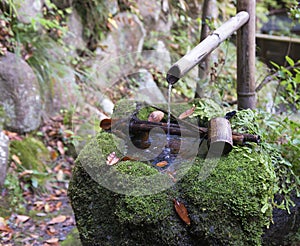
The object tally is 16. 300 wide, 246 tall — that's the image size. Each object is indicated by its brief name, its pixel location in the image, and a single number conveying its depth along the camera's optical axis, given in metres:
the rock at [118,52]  5.35
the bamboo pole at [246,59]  2.61
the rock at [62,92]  4.53
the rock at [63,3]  4.96
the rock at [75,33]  5.10
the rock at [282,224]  2.31
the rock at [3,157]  3.28
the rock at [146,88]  5.46
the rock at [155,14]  6.25
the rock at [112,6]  5.48
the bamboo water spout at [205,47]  1.89
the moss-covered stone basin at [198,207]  1.79
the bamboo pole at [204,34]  3.39
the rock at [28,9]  4.29
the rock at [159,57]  5.97
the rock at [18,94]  3.88
